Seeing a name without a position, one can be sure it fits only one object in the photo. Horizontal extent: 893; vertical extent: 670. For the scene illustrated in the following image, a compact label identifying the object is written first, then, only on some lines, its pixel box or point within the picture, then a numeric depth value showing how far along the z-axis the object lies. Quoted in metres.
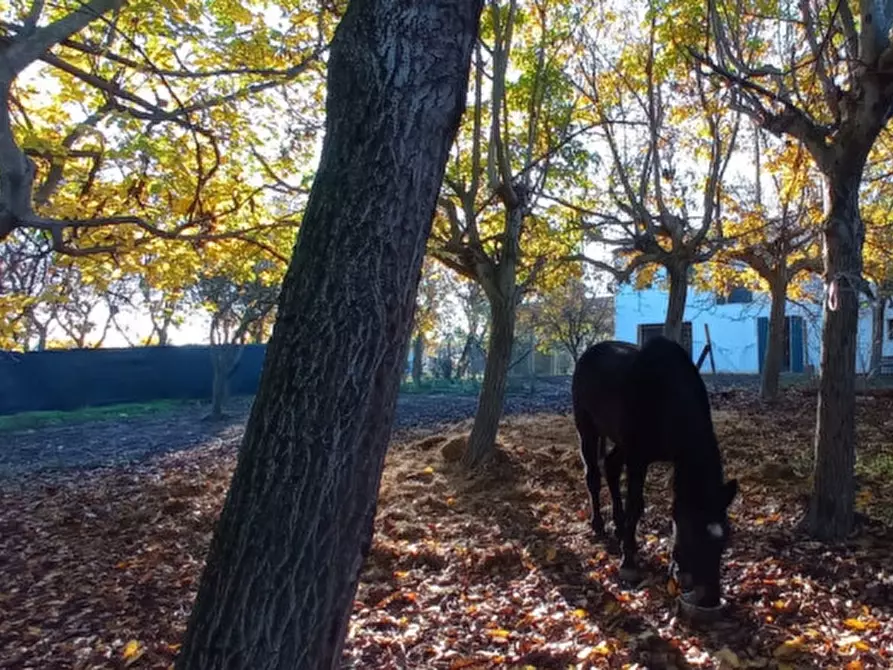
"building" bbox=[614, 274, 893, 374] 30.10
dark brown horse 3.94
